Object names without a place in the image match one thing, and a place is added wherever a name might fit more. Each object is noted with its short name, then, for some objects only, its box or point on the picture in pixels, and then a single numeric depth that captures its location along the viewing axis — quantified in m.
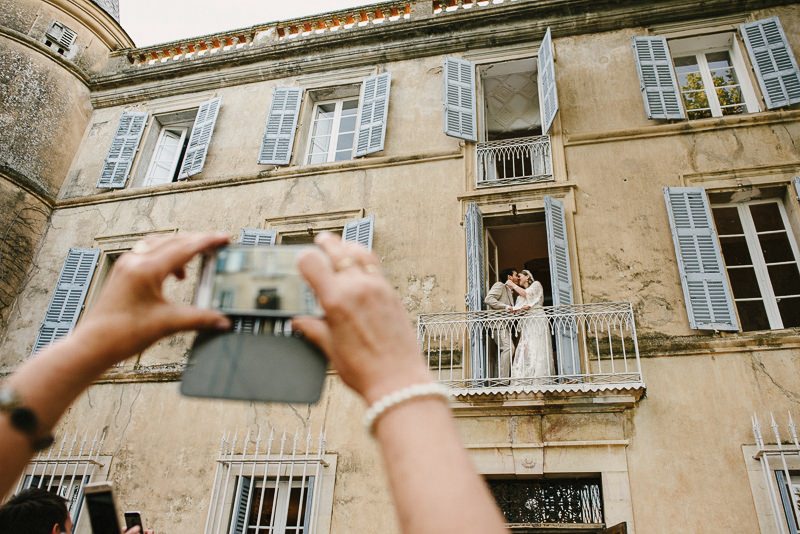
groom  7.60
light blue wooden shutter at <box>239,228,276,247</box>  9.36
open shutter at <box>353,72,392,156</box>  10.02
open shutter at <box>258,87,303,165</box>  10.44
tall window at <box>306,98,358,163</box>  10.82
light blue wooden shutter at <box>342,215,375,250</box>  8.95
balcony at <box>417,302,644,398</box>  6.91
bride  7.21
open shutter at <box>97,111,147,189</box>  11.20
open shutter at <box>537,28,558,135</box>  9.09
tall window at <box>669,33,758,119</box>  9.07
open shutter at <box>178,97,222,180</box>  10.84
